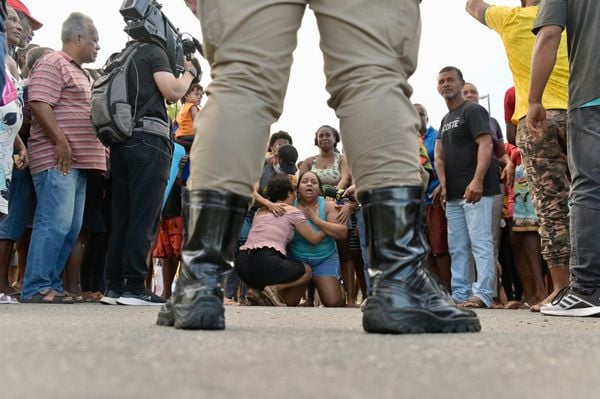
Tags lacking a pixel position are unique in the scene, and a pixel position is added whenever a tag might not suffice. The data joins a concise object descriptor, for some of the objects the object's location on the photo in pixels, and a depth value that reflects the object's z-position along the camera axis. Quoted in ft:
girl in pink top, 16.84
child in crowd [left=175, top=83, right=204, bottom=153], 20.24
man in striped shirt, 13.50
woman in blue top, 17.72
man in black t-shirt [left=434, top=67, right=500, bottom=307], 15.55
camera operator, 12.78
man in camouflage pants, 11.84
